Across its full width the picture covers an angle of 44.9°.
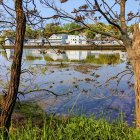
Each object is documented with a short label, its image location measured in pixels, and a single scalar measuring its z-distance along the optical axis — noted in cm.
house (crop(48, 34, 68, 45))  6805
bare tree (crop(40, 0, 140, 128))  439
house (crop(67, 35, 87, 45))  6692
